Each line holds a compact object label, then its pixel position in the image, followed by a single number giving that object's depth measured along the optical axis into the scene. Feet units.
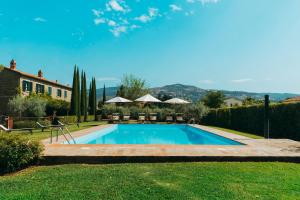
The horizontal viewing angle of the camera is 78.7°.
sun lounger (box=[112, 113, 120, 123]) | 58.89
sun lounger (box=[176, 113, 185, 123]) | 58.26
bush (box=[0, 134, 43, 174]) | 13.52
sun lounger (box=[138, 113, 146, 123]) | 59.42
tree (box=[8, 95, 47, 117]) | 48.29
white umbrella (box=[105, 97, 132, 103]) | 63.97
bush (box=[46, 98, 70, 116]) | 68.50
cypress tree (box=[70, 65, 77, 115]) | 64.57
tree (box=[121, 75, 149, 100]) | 101.33
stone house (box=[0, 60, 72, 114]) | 65.60
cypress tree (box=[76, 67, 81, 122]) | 63.93
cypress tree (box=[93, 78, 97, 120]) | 81.72
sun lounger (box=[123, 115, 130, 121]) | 60.52
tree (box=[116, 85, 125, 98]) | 101.88
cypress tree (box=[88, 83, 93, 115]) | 82.50
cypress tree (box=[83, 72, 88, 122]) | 69.99
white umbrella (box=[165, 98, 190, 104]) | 60.71
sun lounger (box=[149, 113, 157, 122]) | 60.25
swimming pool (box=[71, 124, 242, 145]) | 31.55
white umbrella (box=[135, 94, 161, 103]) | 61.75
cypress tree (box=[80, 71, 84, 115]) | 70.73
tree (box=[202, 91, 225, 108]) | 138.79
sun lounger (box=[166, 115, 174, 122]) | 59.38
